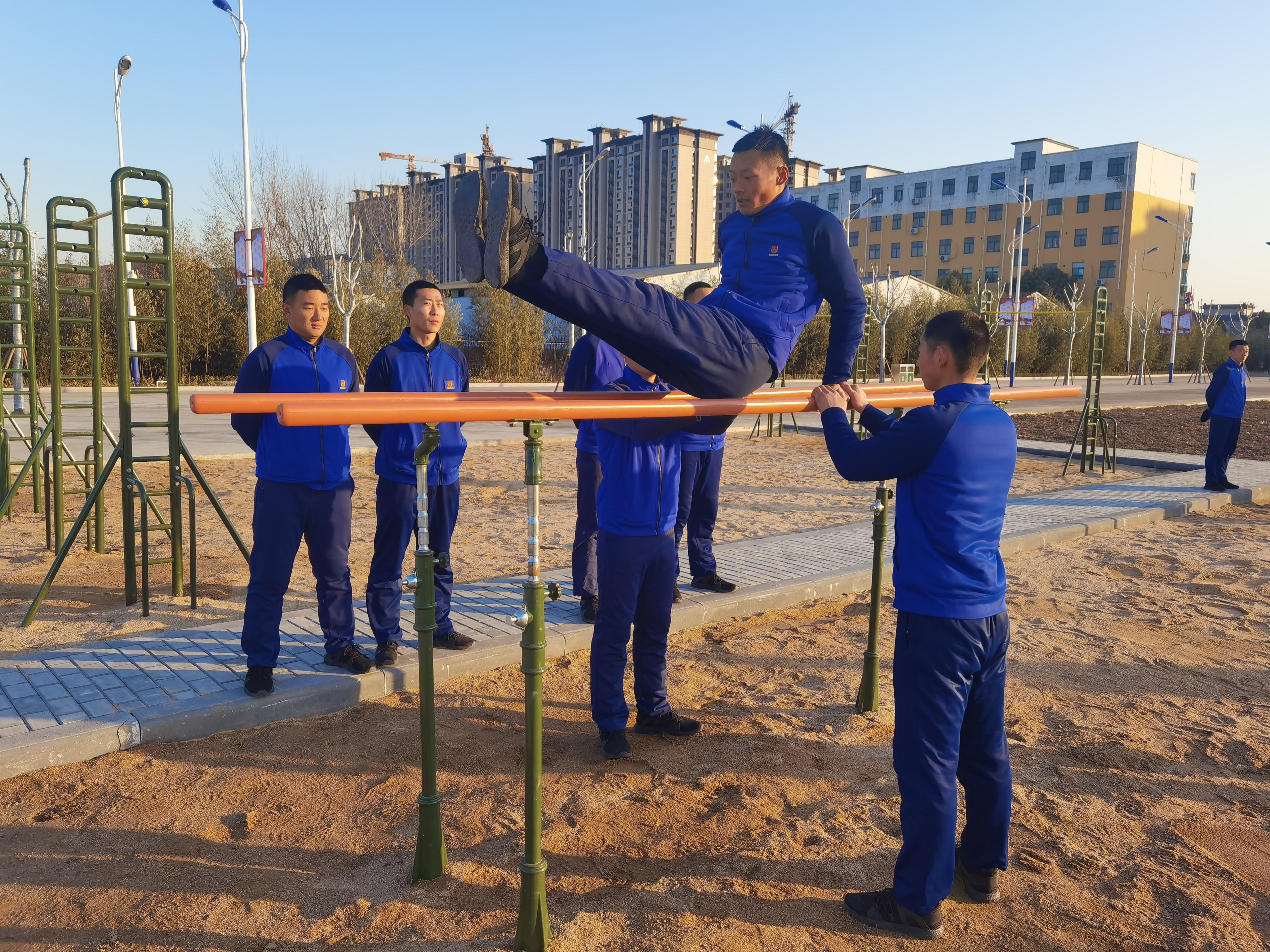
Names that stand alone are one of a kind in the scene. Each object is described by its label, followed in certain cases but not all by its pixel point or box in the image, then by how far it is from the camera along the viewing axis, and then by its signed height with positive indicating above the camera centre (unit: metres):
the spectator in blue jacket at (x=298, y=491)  4.14 -0.62
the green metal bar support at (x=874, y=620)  4.30 -1.19
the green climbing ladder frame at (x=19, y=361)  7.79 -0.08
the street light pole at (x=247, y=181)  21.53 +4.52
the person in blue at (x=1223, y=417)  11.02 -0.44
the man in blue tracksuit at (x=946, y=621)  2.66 -0.75
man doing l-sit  2.64 +0.28
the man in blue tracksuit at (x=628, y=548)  3.74 -0.76
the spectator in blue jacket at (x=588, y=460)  5.45 -0.60
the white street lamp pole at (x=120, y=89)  21.95 +6.85
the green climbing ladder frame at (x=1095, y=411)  12.45 -0.49
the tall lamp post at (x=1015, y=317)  35.97 +2.41
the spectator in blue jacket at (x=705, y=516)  6.20 -1.03
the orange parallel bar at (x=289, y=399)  2.52 -0.11
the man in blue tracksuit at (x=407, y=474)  4.61 -0.58
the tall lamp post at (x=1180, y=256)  46.19 +8.20
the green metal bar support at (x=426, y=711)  2.82 -1.12
